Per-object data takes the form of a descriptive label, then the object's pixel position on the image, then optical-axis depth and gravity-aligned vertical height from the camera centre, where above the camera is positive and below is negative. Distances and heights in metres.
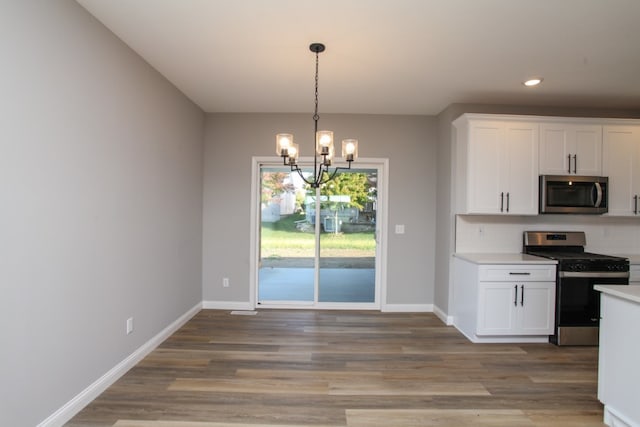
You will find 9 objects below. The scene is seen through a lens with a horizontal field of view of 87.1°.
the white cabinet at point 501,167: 3.71 +0.51
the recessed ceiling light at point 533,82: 3.27 +1.30
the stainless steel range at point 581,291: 3.44 -0.81
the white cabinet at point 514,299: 3.47 -0.89
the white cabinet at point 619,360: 1.99 -0.91
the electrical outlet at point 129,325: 2.83 -1.00
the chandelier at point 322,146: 2.61 +0.51
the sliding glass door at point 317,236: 4.69 -0.37
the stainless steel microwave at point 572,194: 3.70 +0.22
